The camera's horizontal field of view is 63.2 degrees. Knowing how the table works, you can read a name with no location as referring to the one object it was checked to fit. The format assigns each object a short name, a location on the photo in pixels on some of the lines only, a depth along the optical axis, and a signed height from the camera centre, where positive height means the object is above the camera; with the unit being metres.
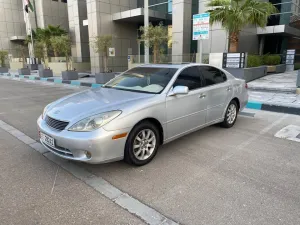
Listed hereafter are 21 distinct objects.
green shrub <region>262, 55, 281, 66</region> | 15.86 -0.03
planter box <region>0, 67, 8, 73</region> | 26.98 -0.96
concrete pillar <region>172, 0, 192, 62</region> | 15.80 +2.04
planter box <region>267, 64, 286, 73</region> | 15.63 -0.63
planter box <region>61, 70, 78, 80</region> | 16.52 -0.96
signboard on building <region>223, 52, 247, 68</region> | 11.04 -0.03
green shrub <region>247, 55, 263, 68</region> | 12.47 -0.09
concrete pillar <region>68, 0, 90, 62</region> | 22.30 +2.84
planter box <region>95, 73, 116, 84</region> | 14.07 -0.94
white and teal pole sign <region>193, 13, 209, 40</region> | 8.14 +1.11
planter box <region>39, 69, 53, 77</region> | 19.44 -0.95
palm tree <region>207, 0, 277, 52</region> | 10.88 +2.04
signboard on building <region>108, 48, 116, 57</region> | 16.06 +0.54
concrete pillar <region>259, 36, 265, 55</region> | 18.97 +1.16
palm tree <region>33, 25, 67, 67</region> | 22.23 +2.58
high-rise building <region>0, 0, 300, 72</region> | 15.88 +2.26
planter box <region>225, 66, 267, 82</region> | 11.29 -0.64
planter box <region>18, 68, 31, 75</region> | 22.55 -0.91
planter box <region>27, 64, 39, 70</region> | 28.83 -0.60
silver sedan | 3.24 -0.79
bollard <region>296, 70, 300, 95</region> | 9.30 -1.04
